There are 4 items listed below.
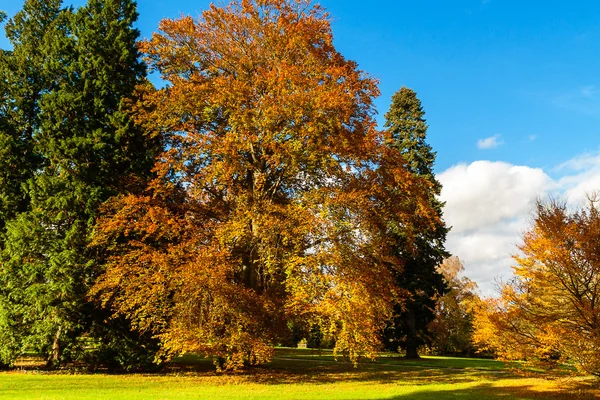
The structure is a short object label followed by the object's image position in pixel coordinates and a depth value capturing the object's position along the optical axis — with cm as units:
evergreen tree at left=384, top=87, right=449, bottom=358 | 3136
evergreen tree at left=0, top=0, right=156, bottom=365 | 1714
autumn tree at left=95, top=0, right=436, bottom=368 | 1566
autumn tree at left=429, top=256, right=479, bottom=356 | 4034
